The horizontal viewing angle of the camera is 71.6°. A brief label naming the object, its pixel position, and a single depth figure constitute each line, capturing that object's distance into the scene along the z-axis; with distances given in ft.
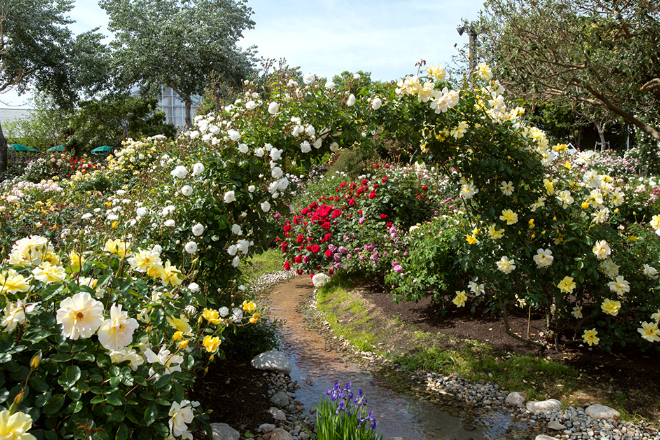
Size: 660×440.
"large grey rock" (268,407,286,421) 10.78
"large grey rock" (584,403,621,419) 10.61
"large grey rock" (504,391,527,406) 11.74
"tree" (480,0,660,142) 23.43
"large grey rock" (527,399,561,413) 11.18
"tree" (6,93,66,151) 75.92
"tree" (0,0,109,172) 54.34
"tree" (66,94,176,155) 69.97
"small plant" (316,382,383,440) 8.14
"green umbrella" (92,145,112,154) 61.37
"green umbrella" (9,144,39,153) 63.21
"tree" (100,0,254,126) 69.36
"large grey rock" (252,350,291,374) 13.07
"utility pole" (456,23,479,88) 28.99
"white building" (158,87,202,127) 134.51
